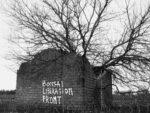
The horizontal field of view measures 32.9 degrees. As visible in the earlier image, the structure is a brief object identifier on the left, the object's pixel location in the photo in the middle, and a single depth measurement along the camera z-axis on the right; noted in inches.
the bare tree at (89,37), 643.5
